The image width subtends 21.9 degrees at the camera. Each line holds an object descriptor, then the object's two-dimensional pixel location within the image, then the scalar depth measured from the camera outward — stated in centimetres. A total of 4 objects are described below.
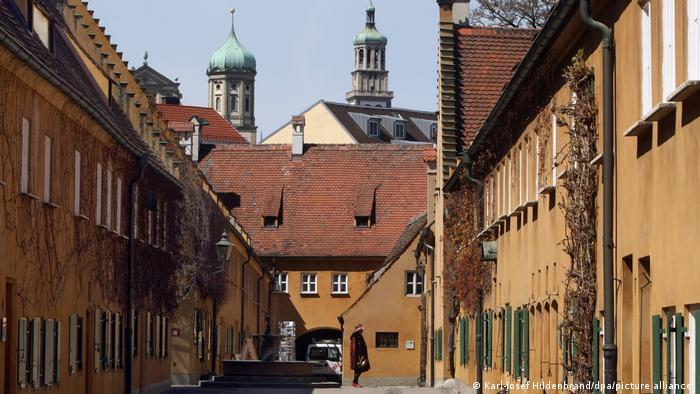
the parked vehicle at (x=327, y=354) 7671
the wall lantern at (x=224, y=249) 4459
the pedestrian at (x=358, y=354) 6177
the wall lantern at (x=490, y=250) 3494
